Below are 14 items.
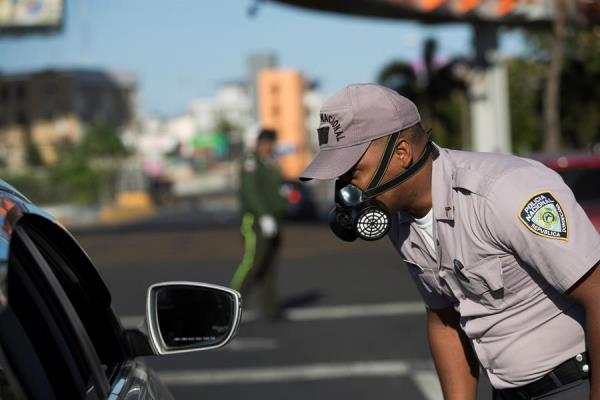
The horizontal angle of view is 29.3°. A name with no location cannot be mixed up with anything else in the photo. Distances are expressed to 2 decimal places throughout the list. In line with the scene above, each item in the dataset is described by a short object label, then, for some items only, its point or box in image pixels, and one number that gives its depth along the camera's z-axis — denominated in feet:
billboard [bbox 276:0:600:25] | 105.50
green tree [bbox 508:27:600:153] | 168.86
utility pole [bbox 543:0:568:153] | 112.37
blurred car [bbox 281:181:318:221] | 107.24
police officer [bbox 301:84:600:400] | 9.06
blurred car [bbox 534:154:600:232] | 28.04
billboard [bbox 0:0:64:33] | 172.55
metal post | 120.67
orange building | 474.90
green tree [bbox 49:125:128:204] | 171.94
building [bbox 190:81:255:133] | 532.32
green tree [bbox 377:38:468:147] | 166.09
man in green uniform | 35.04
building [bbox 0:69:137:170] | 227.20
